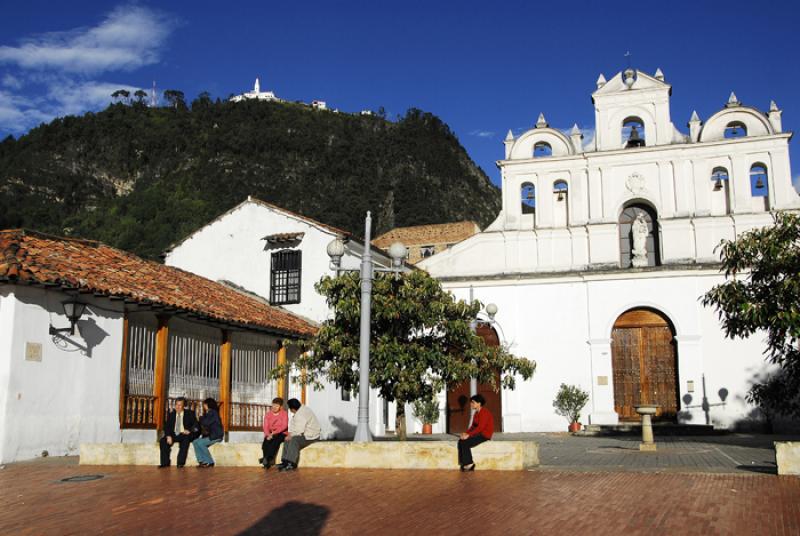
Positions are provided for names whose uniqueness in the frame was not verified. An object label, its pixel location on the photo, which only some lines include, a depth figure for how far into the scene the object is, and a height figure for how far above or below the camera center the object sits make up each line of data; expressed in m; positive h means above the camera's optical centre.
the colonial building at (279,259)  26.39 +4.40
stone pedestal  18.45 -1.08
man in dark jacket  13.39 -0.83
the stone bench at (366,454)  12.58 -1.14
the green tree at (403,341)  16.05 +0.93
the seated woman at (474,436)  12.43 -0.81
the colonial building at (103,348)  14.70 +0.84
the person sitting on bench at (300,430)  13.05 -0.76
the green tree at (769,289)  14.84 +1.80
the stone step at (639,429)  26.22 -1.55
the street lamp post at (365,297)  13.81 +1.59
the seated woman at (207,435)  13.41 -0.83
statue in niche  29.08 +5.20
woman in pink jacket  13.25 -0.79
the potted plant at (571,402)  28.05 -0.65
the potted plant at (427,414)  28.08 -1.04
